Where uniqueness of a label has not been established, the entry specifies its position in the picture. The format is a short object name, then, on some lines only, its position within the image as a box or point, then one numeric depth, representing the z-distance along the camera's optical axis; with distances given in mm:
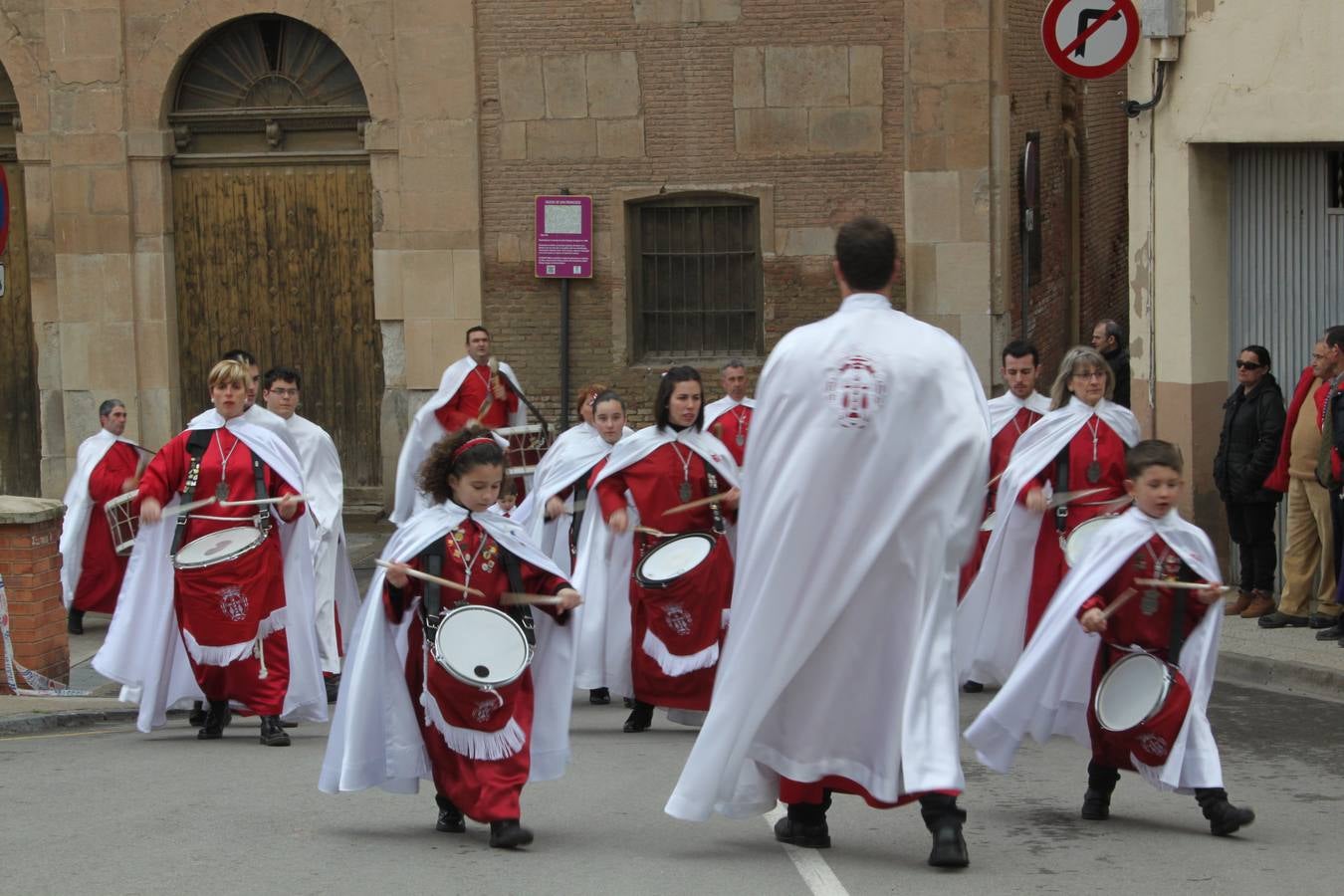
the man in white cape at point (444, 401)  16078
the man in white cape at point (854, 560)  6812
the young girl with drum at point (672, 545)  10234
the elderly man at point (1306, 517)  12664
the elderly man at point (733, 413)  12164
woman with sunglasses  12961
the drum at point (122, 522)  14000
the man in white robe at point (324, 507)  11836
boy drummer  7781
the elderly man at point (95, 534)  14656
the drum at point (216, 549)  10258
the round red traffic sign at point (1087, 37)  13859
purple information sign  19016
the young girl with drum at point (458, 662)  7590
